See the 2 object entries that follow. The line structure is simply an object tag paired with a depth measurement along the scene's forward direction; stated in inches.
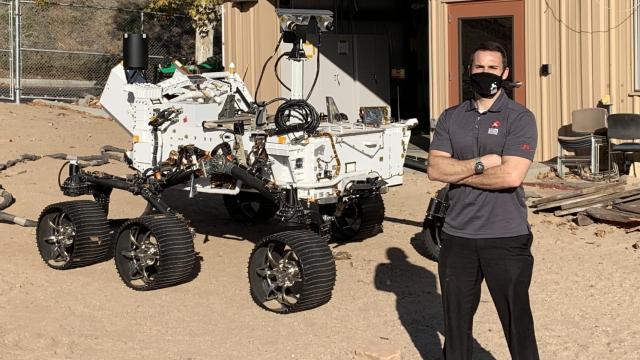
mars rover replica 312.2
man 204.2
